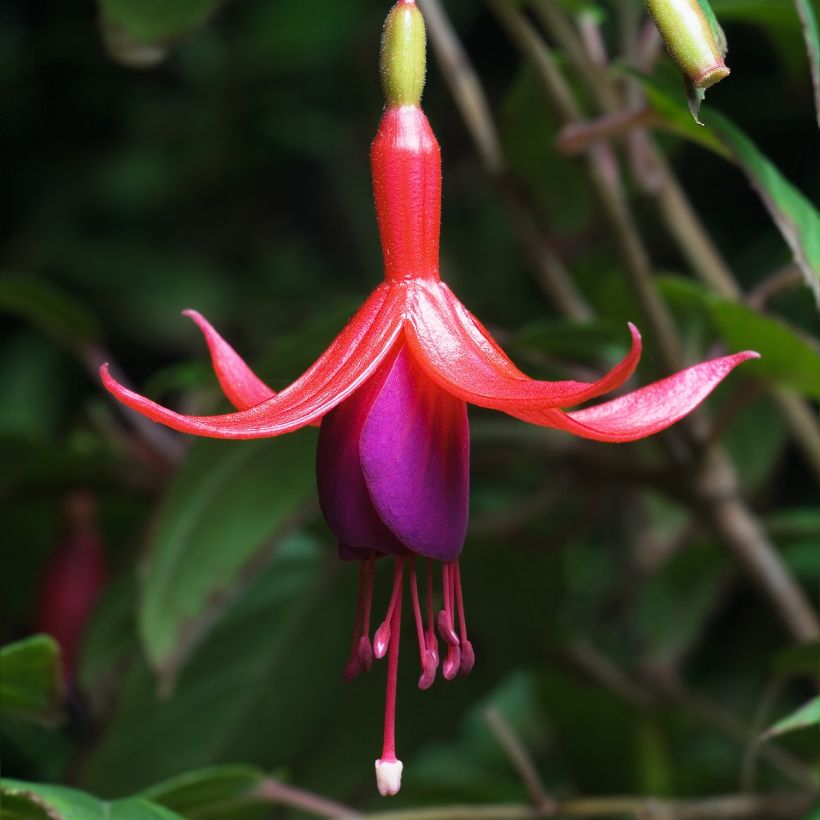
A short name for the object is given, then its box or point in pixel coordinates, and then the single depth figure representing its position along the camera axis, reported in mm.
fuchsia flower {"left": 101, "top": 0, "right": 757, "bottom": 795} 269
